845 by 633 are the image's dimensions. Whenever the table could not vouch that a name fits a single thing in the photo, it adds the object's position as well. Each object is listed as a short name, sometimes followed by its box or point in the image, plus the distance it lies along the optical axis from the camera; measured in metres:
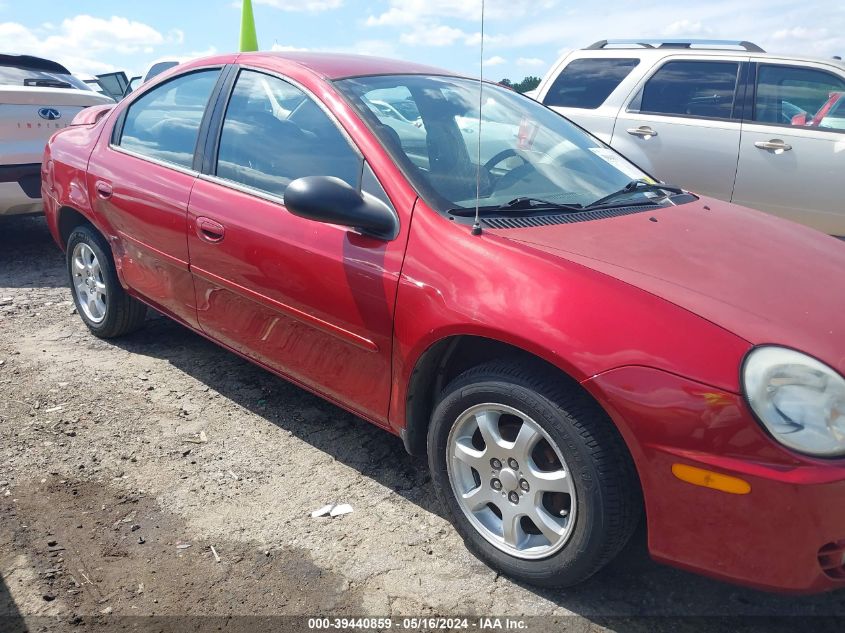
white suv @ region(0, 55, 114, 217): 5.70
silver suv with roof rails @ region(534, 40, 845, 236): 5.62
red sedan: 1.94
